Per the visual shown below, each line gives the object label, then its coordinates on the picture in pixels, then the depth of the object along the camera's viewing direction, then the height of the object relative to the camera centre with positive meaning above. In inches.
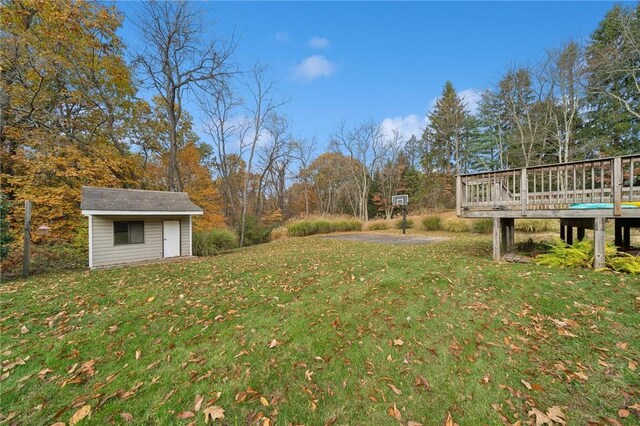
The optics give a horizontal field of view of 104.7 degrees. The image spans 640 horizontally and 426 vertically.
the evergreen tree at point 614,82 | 597.9 +337.7
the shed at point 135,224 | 323.0 -16.8
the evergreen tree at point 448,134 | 1099.9 +354.3
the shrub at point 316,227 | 624.1 -39.9
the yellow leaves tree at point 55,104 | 403.2 +205.6
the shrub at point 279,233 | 640.1 -56.6
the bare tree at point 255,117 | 720.6 +295.0
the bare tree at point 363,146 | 1101.1 +297.1
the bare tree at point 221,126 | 728.3 +266.0
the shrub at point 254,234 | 645.3 -58.4
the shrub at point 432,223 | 585.6 -31.4
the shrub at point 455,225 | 531.9 -33.7
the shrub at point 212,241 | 457.1 -57.1
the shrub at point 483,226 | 486.0 -33.4
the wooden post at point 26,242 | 245.3 -28.3
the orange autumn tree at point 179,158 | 626.5 +160.6
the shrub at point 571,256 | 188.1 -37.3
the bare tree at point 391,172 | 1134.4 +183.6
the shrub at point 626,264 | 166.1 -38.9
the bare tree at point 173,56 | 523.2 +350.9
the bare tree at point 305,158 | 1061.1 +239.0
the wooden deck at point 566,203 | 173.6 +4.7
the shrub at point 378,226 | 691.4 -43.6
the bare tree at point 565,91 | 652.7 +329.8
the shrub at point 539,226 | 461.7 -31.8
